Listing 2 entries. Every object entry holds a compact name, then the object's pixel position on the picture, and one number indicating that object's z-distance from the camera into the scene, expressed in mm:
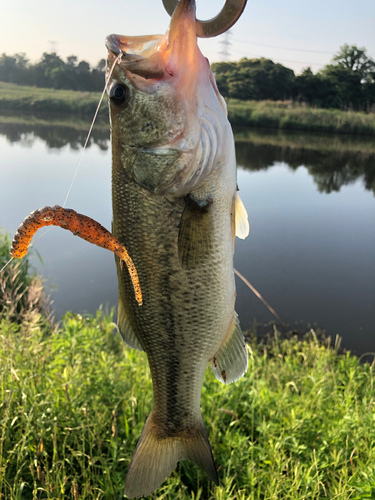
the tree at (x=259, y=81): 19812
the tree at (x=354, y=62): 30125
